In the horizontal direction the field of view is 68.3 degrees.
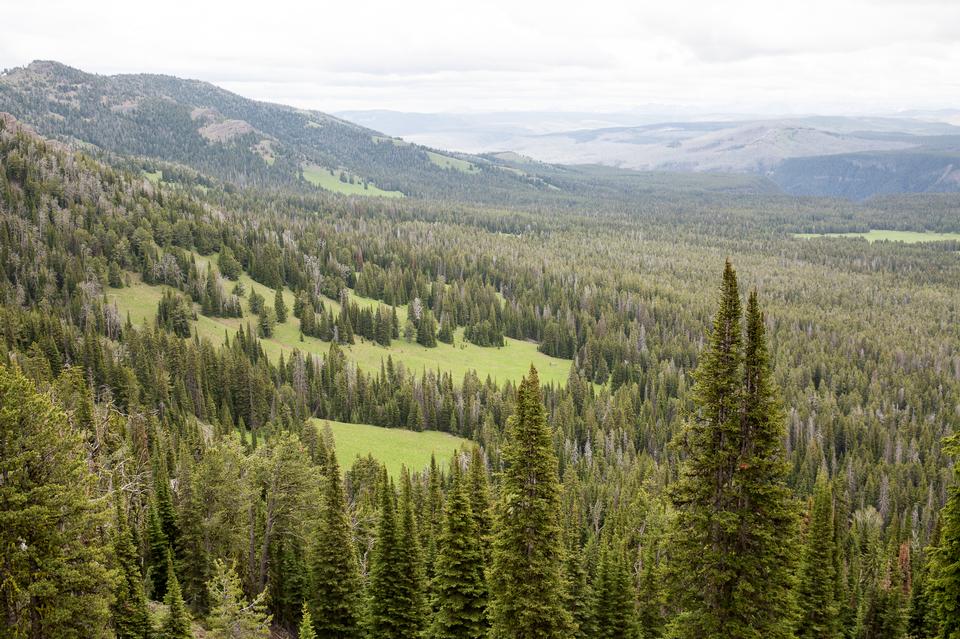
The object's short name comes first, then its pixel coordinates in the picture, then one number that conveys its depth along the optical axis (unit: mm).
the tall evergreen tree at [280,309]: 190750
